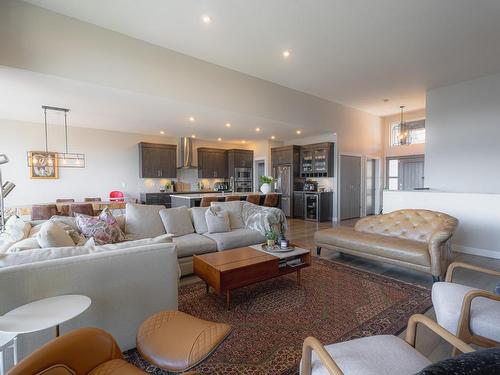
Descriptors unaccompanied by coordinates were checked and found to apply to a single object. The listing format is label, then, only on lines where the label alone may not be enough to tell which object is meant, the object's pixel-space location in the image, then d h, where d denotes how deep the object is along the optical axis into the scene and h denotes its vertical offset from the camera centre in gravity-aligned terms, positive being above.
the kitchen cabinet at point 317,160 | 7.81 +0.60
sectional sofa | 1.58 -0.69
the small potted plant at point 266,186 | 6.66 -0.18
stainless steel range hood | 8.63 +0.90
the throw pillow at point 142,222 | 3.64 -0.62
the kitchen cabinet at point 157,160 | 7.79 +0.62
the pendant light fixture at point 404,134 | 6.52 +1.13
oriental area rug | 1.87 -1.32
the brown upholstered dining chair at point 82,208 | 4.92 -0.55
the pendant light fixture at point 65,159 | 6.35 +0.58
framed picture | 6.34 +0.41
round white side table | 1.24 -0.73
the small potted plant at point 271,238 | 3.31 -0.80
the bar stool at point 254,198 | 6.44 -0.49
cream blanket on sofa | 4.32 -0.70
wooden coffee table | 2.54 -0.95
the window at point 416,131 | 8.12 +1.51
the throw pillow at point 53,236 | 2.30 -0.53
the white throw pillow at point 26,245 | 1.99 -0.55
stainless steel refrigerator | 8.59 -0.15
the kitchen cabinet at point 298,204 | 8.27 -0.85
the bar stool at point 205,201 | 5.71 -0.49
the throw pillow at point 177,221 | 3.90 -0.65
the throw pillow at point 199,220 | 4.17 -0.68
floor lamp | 2.41 -0.09
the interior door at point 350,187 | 7.89 -0.27
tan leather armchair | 0.96 -0.76
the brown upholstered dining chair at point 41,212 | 4.62 -0.57
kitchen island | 5.85 -0.49
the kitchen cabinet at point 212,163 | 8.98 +0.61
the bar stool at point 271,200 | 6.76 -0.57
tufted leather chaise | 3.02 -0.88
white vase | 6.66 -0.24
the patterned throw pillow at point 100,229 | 3.09 -0.60
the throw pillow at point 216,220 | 4.11 -0.68
